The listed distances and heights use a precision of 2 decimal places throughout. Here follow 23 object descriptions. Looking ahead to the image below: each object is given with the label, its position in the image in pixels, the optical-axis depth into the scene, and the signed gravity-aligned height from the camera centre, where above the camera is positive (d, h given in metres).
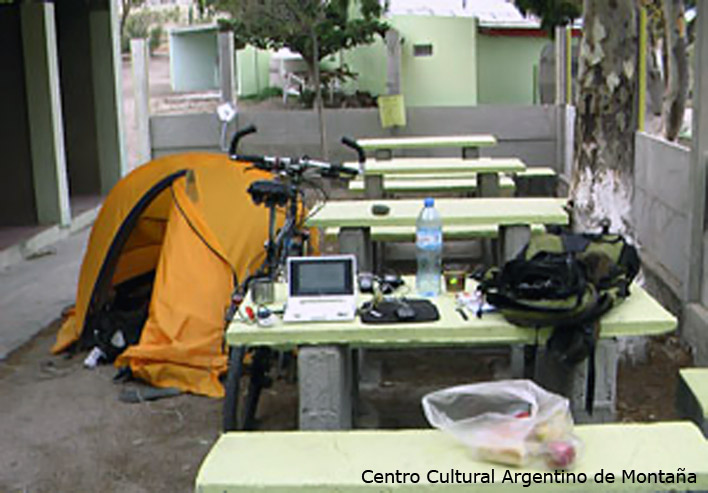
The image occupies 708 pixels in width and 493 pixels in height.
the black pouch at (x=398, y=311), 3.61 -0.82
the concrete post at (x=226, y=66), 13.05 +0.57
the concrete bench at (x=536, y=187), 11.23 -1.06
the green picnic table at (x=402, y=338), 3.51 -0.88
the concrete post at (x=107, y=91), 12.05 +0.25
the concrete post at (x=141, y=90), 12.74 +0.26
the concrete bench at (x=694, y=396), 3.34 -1.11
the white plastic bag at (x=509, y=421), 2.71 -0.98
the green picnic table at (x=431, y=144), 9.05 -0.41
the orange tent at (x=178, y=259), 5.30 -0.91
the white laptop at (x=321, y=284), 3.75 -0.73
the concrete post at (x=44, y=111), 9.98 +0.01
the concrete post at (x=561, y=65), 12.38 +0.42
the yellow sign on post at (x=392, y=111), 12.50 -0.12
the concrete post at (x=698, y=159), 5.46 -0.39
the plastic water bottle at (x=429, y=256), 4.05 -0.68
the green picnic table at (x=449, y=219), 5.40 -0.68
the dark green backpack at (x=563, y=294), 3.41 -0.73
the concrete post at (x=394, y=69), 13.10 +0.45
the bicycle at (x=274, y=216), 4.57 -0.57
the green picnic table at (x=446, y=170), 7.70 -0.57
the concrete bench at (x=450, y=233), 6.36 -0.89
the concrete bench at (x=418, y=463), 2.66 -1.07
